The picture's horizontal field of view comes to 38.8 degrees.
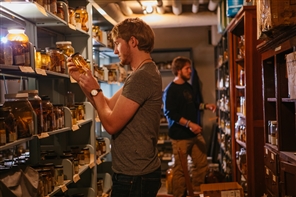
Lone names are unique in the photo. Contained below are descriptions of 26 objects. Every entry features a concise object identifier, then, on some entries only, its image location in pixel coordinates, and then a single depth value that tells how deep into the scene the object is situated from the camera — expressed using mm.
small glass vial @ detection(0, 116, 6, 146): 2012
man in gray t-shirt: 1990
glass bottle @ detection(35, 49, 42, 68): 2640
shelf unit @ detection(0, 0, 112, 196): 2899
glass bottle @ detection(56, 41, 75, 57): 3326
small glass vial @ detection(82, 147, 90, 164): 3705
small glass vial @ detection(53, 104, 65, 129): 2939
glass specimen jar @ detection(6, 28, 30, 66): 2236
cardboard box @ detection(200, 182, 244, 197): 3314
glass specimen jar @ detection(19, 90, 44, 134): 2535
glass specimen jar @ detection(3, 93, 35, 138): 2271
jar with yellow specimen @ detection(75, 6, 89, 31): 3670
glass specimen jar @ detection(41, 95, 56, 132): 2685
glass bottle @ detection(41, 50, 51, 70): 2723
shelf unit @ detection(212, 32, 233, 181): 5295
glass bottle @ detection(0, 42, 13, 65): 2107
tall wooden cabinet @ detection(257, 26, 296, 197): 2504
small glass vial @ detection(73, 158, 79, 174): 3327
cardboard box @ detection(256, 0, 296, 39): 2410
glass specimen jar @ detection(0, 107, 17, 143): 2094
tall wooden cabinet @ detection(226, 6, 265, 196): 3730
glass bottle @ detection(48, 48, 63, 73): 2947
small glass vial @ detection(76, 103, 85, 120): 3621
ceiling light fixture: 6666
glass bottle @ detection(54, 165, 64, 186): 2920
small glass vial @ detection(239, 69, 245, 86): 4285
